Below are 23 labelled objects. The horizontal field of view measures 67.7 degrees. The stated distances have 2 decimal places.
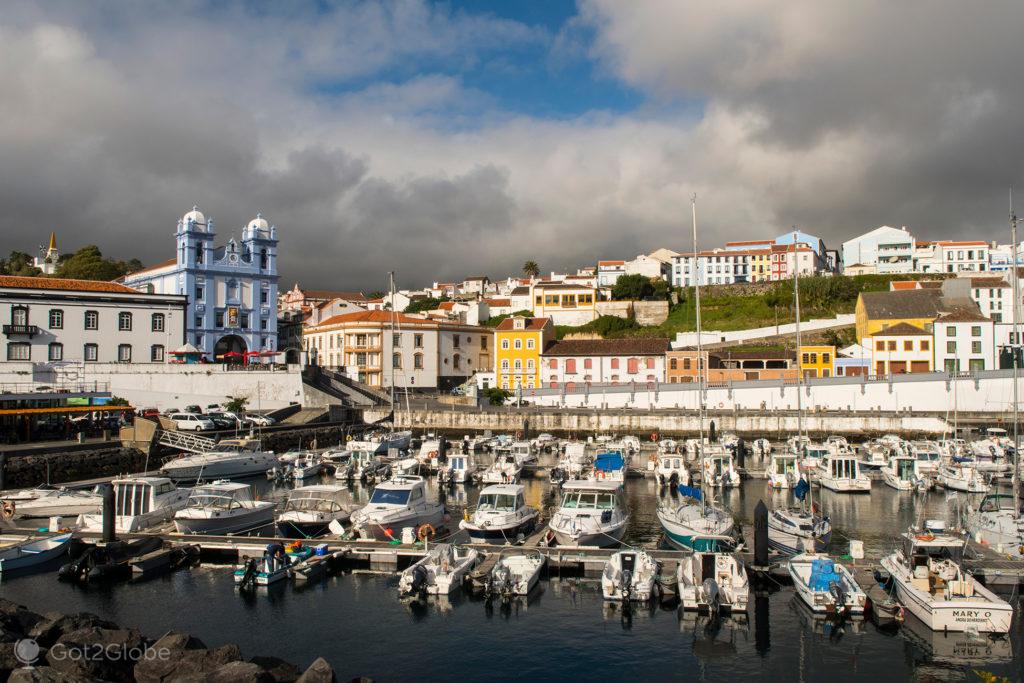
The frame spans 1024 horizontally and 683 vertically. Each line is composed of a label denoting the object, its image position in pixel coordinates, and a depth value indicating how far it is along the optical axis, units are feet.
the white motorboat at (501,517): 82.43
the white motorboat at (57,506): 96.63
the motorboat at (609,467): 124.16
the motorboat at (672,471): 124.52
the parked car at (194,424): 161.99
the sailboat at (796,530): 75.31
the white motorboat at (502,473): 124.67
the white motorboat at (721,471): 124.47
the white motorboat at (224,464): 125.70
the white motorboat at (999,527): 75.10
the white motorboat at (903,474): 121.90
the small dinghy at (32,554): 72.69
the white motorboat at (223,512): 84.38
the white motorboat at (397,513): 83.82
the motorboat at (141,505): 85.87
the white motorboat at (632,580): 63.93
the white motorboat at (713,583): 61.52
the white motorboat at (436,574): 65.72
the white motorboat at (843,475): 119.03
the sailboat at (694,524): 76.02
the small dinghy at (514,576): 65.72
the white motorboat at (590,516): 78.18
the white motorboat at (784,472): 123.85
